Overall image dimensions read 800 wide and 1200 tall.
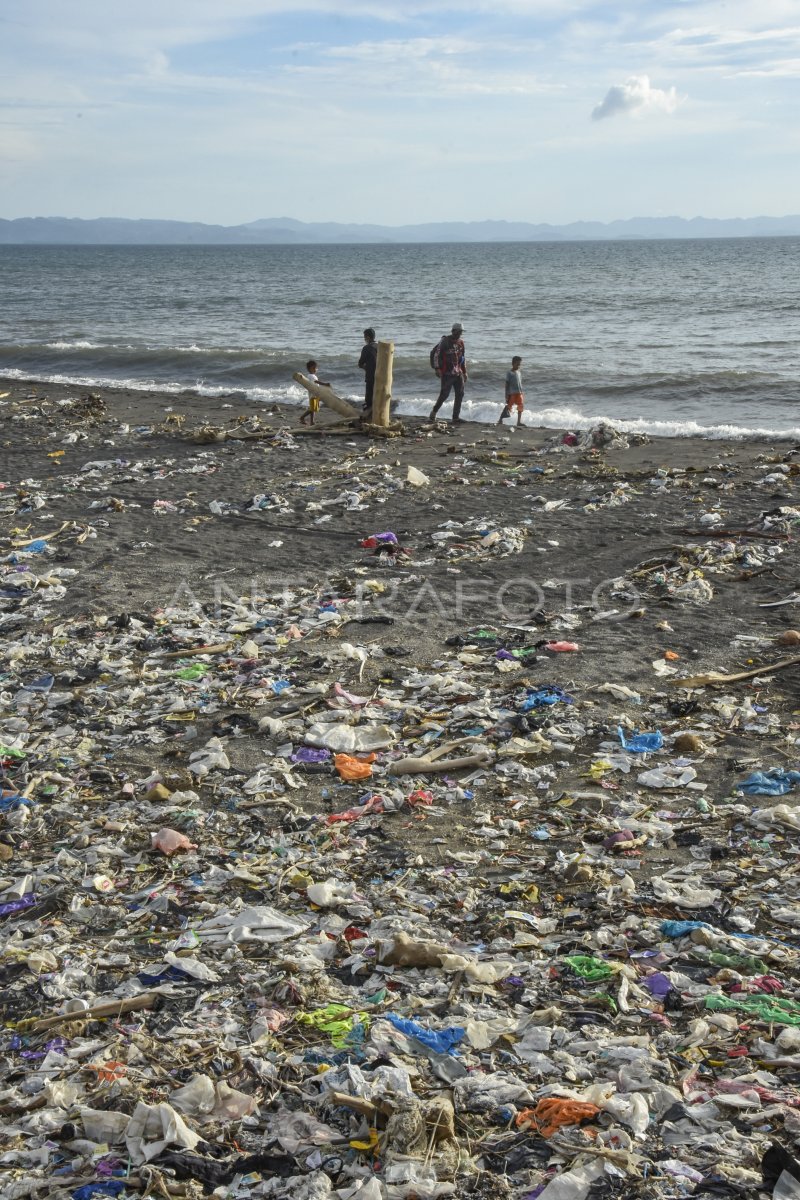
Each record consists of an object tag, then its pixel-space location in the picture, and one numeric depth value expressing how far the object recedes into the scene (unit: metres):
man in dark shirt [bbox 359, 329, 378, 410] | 14.73
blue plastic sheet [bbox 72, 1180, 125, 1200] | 2.68
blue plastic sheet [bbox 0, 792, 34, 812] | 4.95
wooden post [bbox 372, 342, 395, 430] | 14.49
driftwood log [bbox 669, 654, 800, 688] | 6.30
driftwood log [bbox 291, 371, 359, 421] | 15.00
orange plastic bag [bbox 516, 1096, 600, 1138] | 2.89
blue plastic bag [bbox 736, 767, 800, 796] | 5.00
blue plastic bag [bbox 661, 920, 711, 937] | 3.89
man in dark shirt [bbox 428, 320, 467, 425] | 14.64
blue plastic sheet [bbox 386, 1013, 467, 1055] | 3.25
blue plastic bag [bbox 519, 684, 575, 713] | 6.00
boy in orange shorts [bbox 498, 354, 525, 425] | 15.60
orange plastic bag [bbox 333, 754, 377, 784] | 5.27
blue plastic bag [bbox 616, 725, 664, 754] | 5.50
